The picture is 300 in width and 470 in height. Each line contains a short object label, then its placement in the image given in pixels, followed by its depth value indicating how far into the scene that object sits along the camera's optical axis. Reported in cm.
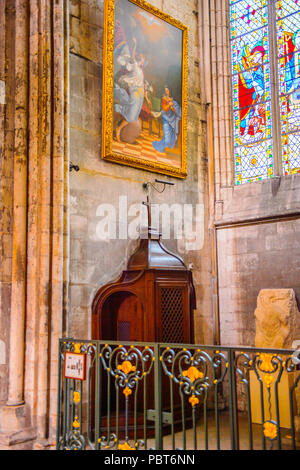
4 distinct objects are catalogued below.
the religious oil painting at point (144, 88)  590
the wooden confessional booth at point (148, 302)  555
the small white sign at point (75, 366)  422
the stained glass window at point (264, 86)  683
